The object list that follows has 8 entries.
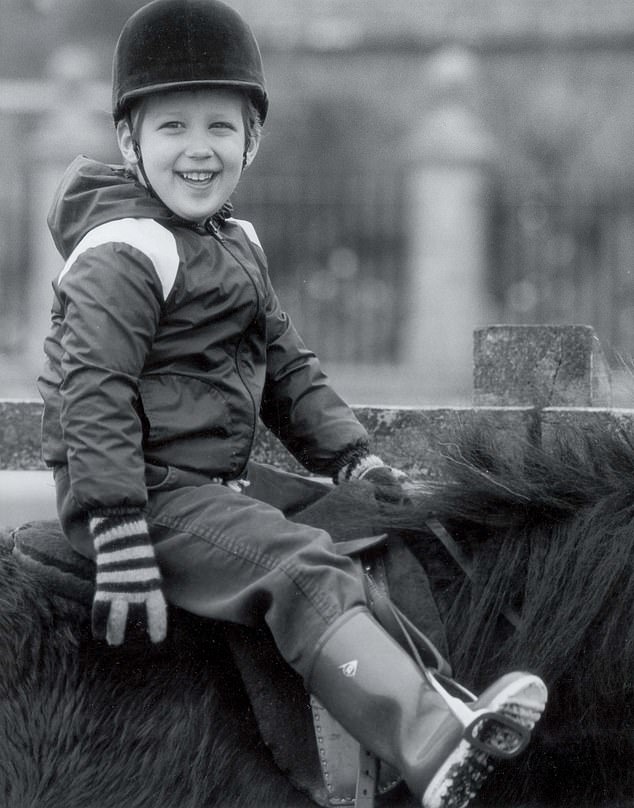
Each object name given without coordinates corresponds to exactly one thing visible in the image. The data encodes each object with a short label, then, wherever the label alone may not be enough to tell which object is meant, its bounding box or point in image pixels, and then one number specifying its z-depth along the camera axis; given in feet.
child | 13.27
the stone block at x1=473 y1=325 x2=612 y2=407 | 20.02
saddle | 13.79
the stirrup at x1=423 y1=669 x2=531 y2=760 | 12.64
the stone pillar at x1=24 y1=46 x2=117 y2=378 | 88.26
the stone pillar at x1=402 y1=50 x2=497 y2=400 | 91.75
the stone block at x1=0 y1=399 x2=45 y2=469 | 20.47
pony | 14.05
